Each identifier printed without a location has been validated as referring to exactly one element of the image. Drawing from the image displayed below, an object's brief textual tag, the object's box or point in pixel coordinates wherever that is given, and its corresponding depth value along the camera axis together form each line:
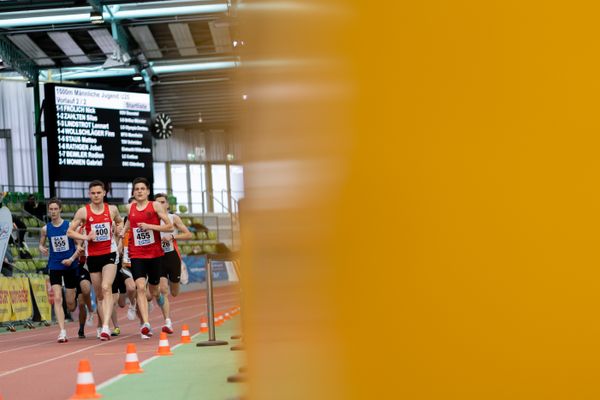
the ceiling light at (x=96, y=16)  22.59
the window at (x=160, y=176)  39.45
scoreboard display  20.34
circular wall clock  28.53
